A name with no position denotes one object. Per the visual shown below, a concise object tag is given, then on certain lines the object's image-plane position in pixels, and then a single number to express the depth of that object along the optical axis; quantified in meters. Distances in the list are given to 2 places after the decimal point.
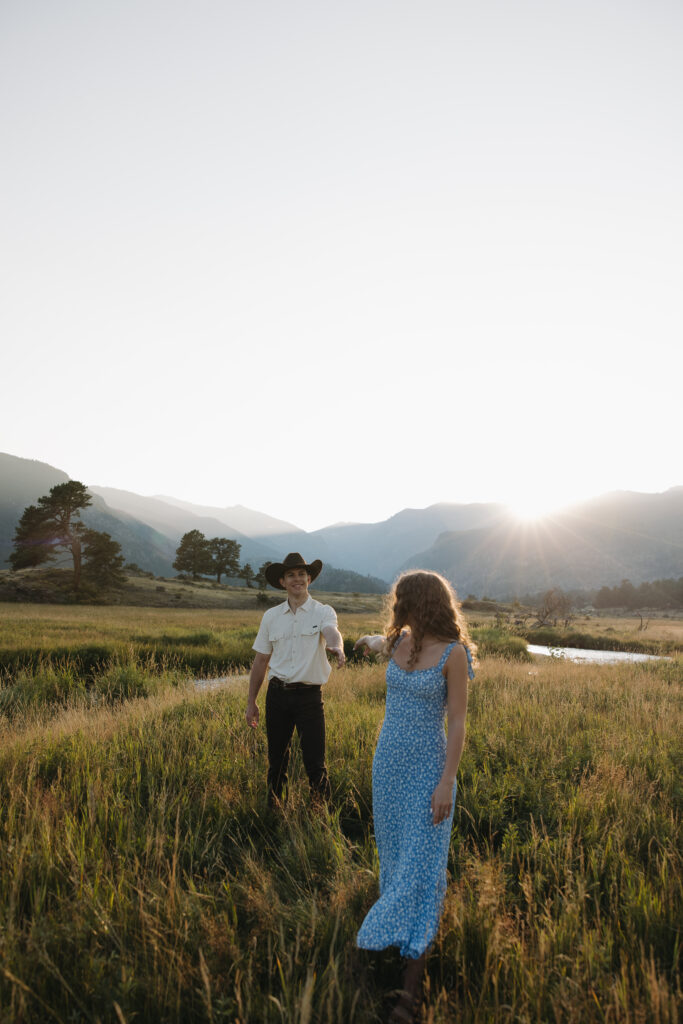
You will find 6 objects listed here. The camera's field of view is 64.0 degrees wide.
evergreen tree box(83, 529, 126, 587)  61.59
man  4.88
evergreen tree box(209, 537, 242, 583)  98.00
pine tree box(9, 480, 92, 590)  59.59
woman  2.85
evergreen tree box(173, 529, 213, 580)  96.12
